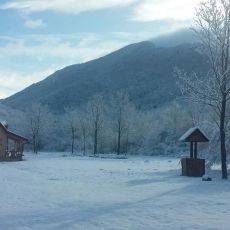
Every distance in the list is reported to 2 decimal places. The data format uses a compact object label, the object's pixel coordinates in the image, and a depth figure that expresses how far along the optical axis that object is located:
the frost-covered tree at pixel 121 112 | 50.04
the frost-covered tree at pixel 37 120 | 52.22
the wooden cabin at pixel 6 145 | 29.32
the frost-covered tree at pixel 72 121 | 54.07
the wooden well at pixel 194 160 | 16.41
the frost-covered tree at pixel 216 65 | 15.20
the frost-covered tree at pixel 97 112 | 50.00
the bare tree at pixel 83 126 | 52.47
